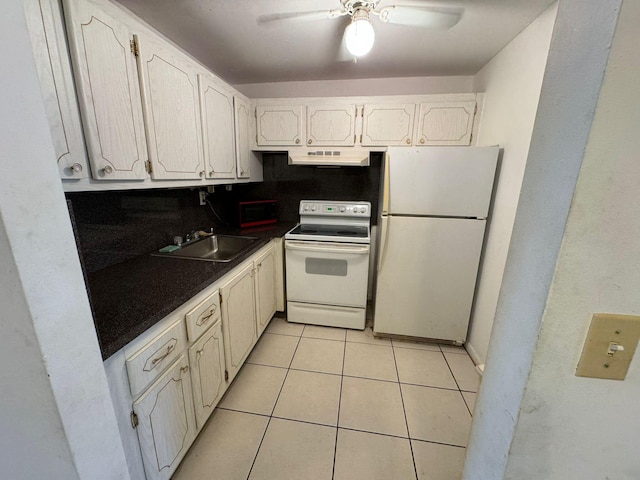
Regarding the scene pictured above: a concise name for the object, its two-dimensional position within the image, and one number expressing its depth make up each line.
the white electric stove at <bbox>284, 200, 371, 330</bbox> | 2.25
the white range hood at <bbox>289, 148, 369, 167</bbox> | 2.30
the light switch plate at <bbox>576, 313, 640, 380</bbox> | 0.42
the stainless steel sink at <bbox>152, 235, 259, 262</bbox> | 2.04
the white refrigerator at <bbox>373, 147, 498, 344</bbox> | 1.90
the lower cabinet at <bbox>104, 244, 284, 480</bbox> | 0.92
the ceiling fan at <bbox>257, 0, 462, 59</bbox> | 1.32
